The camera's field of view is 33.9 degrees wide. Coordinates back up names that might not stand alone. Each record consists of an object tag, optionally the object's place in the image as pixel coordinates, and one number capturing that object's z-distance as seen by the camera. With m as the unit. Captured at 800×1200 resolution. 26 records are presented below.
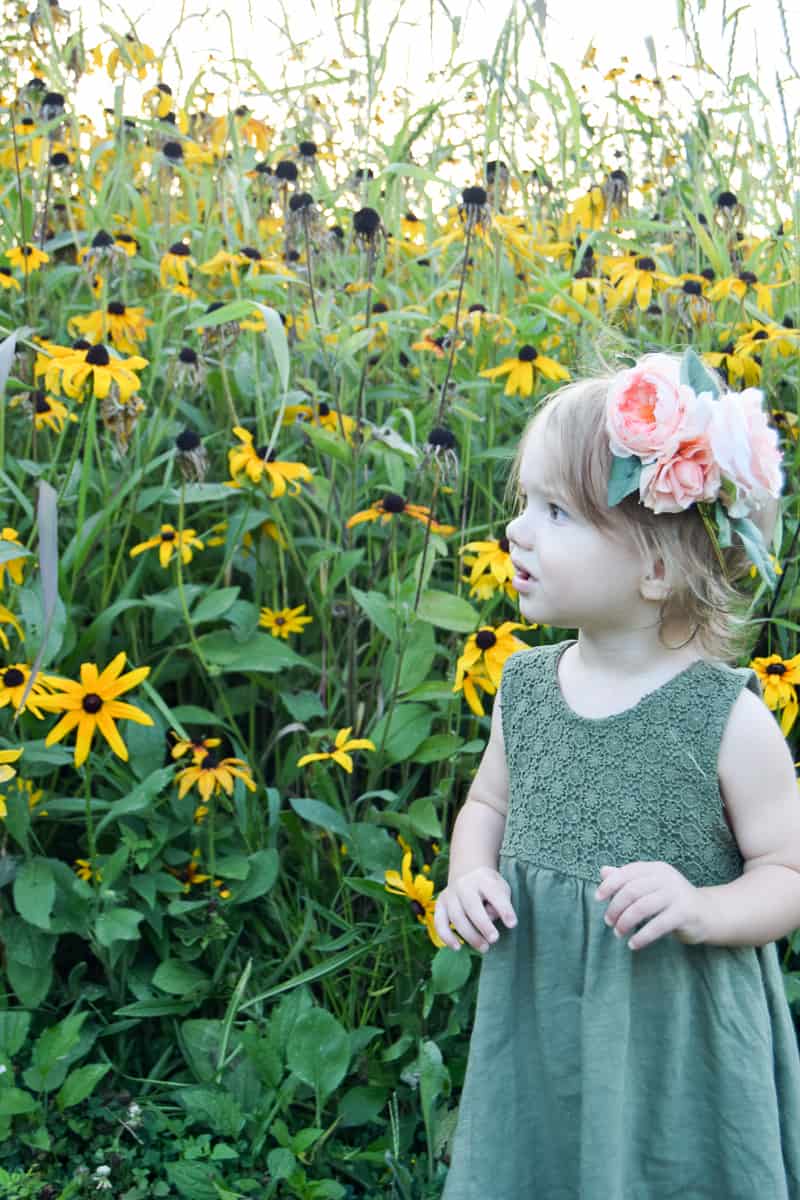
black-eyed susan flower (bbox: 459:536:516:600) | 1.49
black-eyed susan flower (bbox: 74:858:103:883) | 1.46
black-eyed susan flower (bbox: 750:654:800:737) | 1.44
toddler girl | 0.98
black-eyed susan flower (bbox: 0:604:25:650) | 1.49
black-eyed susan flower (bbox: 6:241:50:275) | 1.94
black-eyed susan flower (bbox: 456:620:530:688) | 1.44
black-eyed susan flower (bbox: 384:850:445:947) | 1.37
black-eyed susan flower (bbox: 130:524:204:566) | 1.57
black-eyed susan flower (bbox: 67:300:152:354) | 1.87
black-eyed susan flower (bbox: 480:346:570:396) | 1.77
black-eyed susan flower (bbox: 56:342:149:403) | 1.55
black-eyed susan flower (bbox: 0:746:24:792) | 1.30
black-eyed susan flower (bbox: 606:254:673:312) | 1.97
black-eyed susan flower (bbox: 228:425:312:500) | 1.61
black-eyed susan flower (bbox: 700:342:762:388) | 1.83
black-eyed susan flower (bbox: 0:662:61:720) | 1.39
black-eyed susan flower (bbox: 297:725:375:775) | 1.43
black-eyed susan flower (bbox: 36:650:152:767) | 1.38
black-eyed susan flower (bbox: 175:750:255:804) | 1.42
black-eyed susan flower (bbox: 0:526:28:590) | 1.54
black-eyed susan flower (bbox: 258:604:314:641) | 1.68
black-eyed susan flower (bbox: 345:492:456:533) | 1.54
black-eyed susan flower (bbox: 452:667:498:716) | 1.45
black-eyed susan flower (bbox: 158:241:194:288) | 1.95
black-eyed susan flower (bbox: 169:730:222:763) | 1.45
